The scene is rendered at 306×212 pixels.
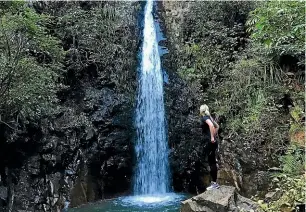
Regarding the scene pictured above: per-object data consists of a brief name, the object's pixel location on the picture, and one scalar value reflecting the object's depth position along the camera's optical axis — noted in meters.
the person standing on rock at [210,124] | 5.64
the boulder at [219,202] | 5.21
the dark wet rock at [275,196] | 5.43
